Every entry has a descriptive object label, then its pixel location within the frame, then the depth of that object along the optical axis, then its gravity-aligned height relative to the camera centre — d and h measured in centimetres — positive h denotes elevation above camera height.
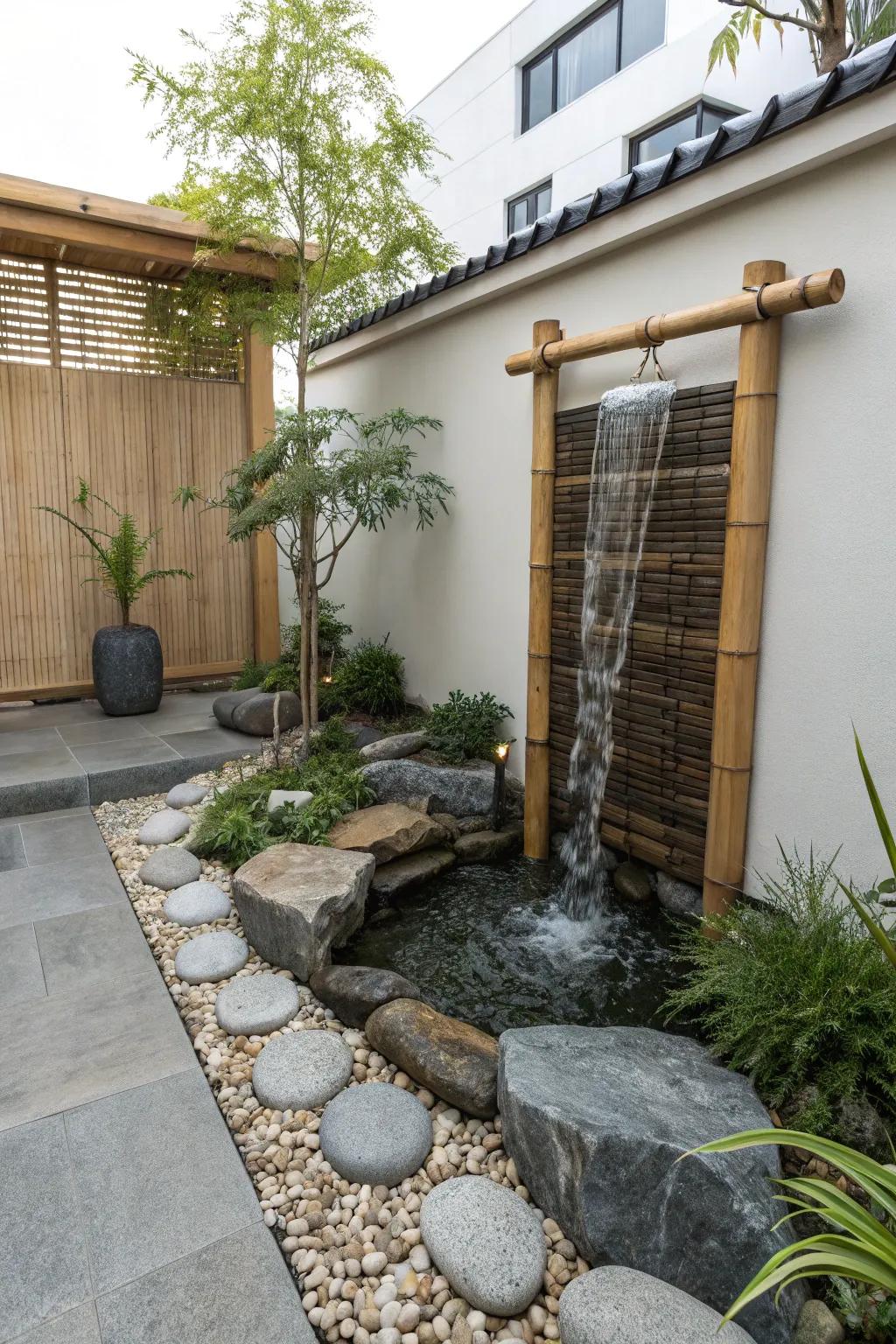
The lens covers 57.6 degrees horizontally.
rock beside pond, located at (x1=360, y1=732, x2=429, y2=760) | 465 -112
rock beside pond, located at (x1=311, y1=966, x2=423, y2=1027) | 264 -144
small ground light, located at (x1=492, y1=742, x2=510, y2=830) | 406 -118
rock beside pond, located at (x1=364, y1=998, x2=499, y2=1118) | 225 -145
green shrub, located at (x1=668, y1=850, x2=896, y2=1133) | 205 -120
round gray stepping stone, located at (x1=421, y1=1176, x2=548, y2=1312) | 171 -150
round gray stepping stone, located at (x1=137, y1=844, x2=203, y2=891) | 360 -143
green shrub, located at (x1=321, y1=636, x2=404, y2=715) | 568 -95
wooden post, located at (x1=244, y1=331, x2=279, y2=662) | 651 +89
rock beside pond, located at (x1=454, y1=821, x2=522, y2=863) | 405 -146
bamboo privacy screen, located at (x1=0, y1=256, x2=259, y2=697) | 580 +68
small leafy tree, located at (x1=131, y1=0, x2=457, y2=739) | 459 +232
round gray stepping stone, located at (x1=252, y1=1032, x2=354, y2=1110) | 228 -149
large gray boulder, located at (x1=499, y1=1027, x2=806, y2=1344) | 171 -137
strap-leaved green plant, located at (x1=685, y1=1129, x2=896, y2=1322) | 128 -110
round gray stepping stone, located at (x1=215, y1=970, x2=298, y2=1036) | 260 -149
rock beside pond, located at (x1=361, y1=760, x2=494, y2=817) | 429 -123
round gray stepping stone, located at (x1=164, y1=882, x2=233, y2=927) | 330 -146
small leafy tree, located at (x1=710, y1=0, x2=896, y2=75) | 585 +399
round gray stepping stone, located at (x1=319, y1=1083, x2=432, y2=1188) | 204 -150
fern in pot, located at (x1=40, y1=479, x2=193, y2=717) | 560 -70
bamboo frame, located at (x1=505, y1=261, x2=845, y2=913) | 282 +20
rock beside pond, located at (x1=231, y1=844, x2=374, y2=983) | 291 -130
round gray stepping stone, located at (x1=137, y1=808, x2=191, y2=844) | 405 -140
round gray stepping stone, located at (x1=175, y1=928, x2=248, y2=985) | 290 -148
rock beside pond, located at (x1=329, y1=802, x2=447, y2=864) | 371 -131
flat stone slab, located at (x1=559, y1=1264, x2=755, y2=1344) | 152 -144
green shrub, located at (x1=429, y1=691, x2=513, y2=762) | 458 -100
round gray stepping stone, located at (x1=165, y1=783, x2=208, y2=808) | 447 -136
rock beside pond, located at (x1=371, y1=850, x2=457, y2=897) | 363 -146
